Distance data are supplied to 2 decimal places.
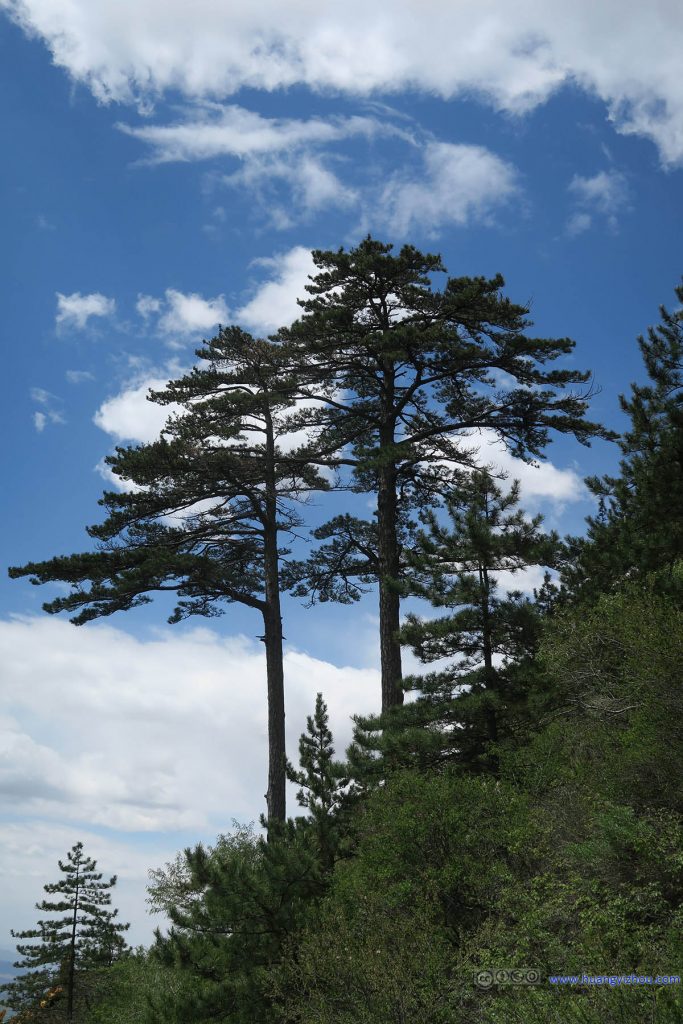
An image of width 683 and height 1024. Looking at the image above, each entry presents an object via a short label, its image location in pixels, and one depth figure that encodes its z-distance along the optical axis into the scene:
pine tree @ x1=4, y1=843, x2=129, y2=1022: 29.92
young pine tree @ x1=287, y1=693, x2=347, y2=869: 14.96
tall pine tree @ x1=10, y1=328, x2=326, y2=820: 23.30
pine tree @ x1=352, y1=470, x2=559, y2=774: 17.83
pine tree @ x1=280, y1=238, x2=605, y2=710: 22.47
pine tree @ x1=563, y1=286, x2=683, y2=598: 18.72
